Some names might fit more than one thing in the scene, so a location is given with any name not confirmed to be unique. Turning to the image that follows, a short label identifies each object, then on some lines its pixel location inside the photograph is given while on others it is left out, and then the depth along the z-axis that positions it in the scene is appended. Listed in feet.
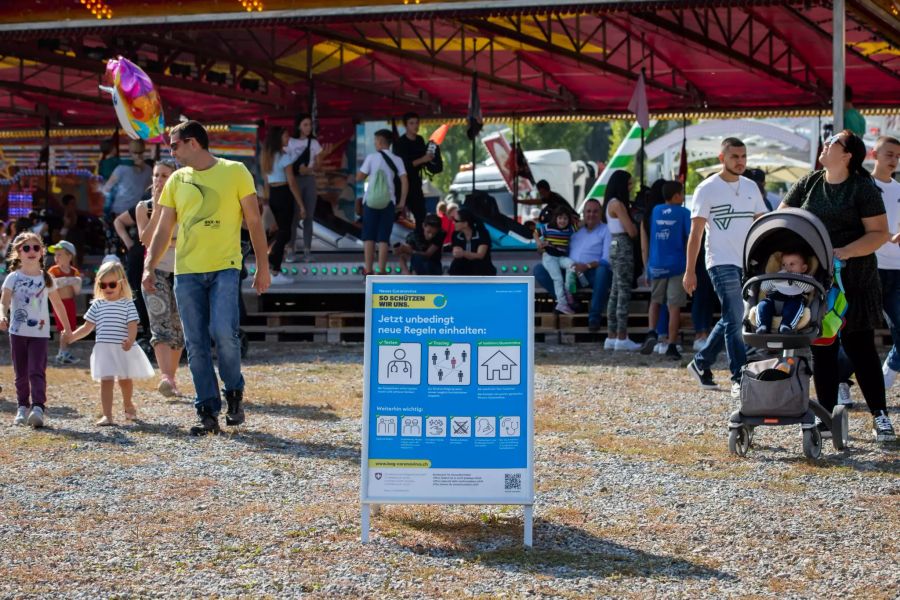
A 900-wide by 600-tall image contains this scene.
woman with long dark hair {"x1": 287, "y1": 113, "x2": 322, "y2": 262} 54.08
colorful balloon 38.06
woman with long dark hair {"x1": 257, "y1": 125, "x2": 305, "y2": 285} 54.90
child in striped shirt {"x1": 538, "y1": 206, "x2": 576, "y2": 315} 48.03
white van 105.09
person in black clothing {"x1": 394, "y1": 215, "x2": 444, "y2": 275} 50.34
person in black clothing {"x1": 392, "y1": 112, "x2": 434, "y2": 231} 53.78
